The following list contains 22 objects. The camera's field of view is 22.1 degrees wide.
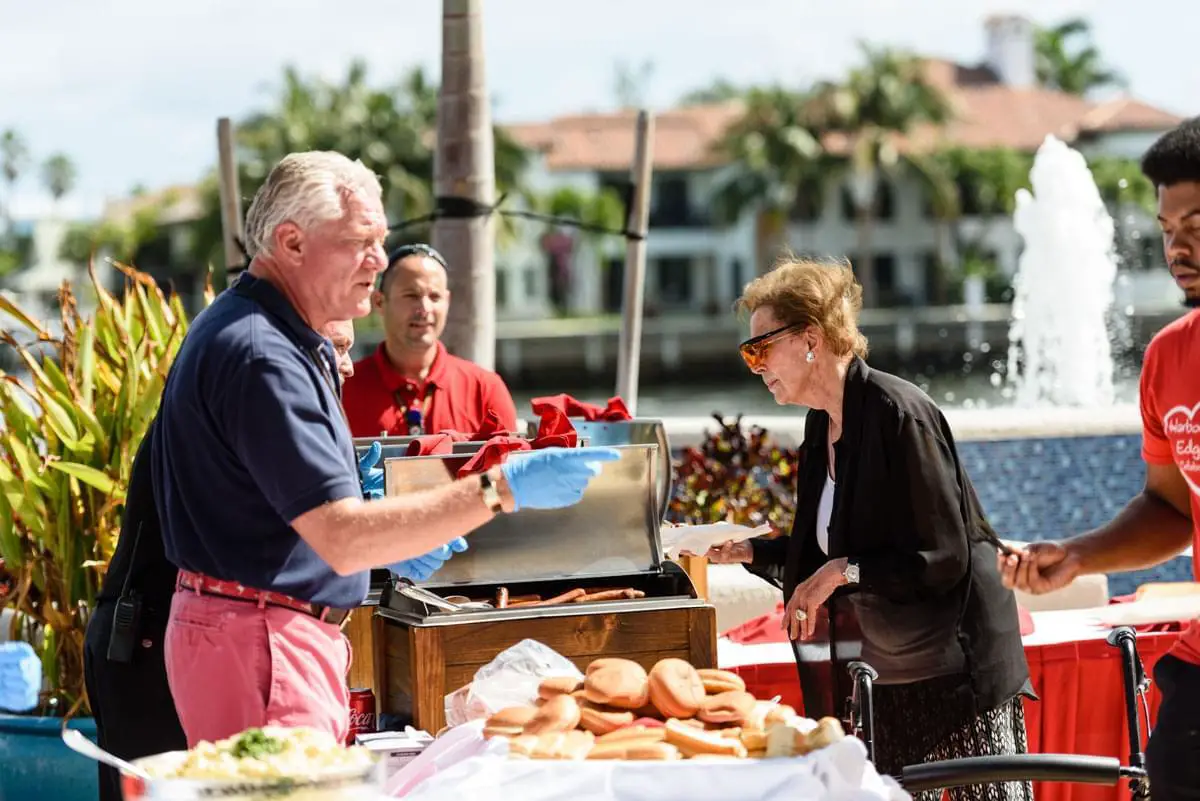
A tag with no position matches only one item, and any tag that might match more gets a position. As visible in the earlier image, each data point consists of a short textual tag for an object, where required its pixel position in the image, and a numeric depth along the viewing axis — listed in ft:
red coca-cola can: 23.55
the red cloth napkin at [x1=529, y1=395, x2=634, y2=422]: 28.35
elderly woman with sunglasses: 23.03
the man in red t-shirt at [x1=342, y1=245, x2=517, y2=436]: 33.55
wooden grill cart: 22.54
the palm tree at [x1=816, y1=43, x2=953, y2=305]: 374.30
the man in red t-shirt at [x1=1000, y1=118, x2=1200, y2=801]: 17.68
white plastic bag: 20.55
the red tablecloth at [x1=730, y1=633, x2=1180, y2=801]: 28.47
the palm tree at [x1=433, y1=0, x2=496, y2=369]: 44.14
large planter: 28.93
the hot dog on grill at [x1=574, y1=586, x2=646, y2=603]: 23.86
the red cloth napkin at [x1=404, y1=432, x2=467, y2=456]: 25.55
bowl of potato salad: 14.14
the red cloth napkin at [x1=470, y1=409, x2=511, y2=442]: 27.99
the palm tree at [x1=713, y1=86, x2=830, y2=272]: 380.09
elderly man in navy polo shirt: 16.86
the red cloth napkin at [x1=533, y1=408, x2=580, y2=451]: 25.17
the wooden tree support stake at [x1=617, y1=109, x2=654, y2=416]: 45.46
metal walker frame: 20.07
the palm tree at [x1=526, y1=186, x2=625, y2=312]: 381.82
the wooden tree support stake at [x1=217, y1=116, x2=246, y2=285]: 42.03
